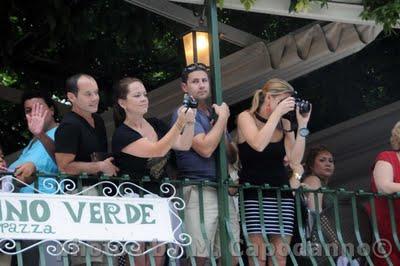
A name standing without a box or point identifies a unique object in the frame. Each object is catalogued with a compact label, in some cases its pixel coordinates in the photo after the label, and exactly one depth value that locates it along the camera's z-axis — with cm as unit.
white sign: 1224
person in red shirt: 1489
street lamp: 1519
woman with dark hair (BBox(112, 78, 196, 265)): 1275
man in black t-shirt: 1279
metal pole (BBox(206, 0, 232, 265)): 1354
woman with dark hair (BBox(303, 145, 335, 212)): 1647
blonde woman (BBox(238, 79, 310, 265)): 1382
